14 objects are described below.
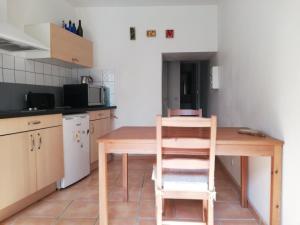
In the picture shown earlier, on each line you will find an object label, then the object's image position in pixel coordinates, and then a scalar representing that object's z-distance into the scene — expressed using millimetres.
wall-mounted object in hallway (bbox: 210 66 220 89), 3741
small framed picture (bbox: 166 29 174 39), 3951
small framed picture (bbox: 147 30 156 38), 3971
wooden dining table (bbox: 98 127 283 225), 1496
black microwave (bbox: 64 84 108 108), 3467
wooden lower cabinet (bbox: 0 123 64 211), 1901
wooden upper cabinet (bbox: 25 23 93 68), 2840
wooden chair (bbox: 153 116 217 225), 1422
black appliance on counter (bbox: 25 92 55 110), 2803
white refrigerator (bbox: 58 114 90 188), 2736
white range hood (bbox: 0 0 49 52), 2121
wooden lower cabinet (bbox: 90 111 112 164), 3369
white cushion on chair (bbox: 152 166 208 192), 1555
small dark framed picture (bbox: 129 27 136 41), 3982
